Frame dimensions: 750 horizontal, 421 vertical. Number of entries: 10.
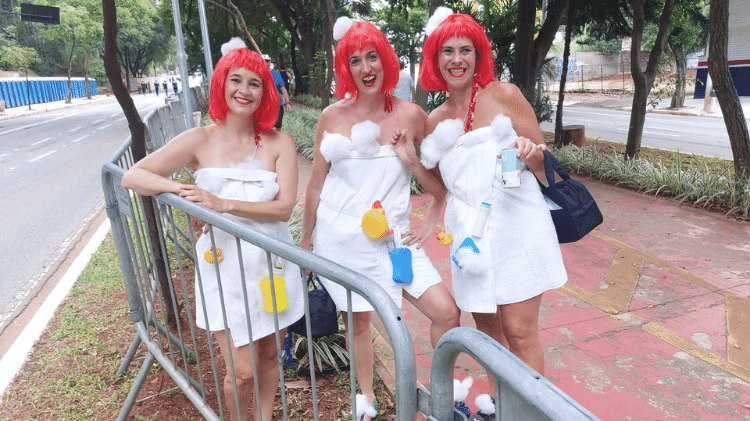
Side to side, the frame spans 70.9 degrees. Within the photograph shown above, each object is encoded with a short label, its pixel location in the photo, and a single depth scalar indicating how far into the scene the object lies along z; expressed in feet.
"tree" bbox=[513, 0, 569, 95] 30.68
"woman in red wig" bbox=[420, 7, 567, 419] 7.23
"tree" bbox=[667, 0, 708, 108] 34.45
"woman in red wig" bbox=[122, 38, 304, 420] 7.25
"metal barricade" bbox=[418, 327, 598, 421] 2.65
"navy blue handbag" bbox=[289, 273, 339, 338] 9.15
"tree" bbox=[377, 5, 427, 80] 104.99
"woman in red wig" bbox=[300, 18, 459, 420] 7.86
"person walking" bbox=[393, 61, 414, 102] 25.45
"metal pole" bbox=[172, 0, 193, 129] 32.32
